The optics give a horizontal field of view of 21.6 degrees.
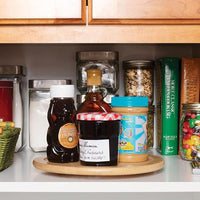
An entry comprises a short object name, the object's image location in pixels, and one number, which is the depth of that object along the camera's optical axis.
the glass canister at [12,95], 1.22
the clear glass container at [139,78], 1.24
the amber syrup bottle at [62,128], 1.05
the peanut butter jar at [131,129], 1.04
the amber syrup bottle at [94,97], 1.08
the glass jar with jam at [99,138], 0.98
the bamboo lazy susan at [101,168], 0.97
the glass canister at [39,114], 1.24
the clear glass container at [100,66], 1.23
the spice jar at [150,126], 1.26
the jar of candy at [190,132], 1.13
